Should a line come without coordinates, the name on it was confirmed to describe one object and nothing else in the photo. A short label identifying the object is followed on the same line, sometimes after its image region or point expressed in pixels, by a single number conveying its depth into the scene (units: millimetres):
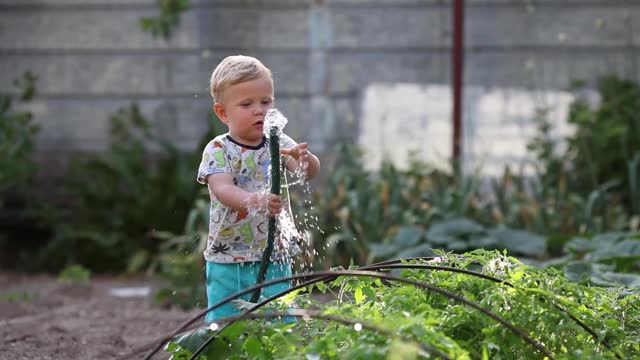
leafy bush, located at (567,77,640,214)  13217
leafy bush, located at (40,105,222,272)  13728
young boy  5434
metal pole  14000
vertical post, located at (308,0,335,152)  14842
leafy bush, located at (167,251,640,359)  3928
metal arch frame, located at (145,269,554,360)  3910
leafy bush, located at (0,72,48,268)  13210
